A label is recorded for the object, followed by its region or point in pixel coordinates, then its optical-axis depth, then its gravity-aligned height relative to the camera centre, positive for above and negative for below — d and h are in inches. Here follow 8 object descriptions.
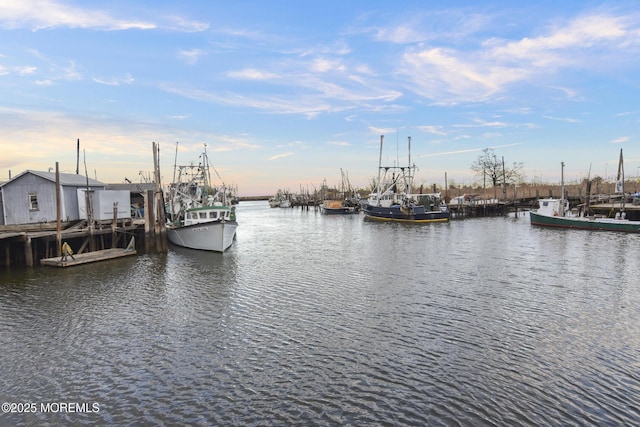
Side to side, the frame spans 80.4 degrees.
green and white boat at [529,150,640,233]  1444.4 -101.9
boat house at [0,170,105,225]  1066.1 +22.7
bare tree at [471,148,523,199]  3791.8 +248.1
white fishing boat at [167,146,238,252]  1104.8 -73.2
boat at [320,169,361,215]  3154.5 -55.9
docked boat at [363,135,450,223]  2129.7 -35.1
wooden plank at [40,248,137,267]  858.8 -126.7
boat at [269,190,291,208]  4702.0 +7.7
